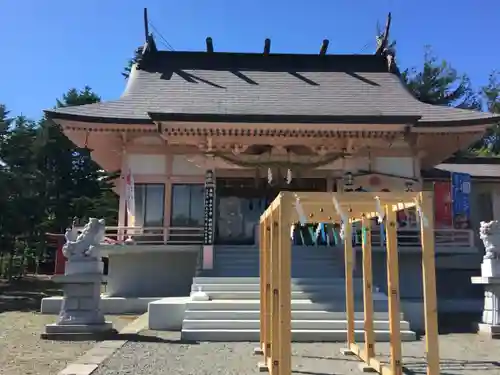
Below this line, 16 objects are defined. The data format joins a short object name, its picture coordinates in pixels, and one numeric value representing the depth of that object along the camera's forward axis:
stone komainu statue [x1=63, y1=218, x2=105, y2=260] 9.48
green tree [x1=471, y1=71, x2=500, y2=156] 34.19
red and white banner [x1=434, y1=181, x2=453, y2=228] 15.71
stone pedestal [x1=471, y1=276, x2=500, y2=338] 9.38
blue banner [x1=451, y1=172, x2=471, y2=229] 14.91
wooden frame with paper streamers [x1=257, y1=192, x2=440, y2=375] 4.59
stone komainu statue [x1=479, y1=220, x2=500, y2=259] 9.64
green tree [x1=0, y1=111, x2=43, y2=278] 24.55
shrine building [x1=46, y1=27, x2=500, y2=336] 13.62
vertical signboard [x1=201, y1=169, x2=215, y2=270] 13.23
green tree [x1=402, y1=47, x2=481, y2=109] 35.38
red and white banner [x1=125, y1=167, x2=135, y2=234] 14.70
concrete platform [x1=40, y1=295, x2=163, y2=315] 12.87
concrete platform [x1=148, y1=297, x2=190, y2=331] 10.07
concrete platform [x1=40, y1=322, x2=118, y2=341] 9.01
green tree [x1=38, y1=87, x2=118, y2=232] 32.53
